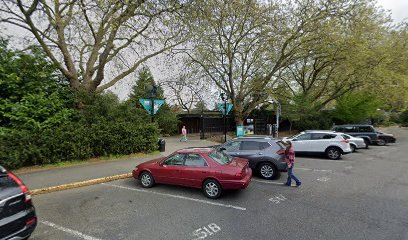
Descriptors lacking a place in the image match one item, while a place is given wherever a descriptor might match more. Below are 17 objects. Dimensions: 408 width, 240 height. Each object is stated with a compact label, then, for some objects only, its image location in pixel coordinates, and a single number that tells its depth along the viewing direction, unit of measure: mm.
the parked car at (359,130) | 16013
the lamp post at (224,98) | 15587
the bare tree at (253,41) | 14062
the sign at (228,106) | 15859
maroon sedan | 5367
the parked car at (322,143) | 10914
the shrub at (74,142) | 7449
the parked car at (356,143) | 13406
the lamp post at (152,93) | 11366
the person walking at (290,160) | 6410
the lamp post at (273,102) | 16353
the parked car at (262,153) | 7234
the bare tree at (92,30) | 9023
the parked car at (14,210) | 2926
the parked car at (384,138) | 16969
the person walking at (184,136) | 16828
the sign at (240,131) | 17266
